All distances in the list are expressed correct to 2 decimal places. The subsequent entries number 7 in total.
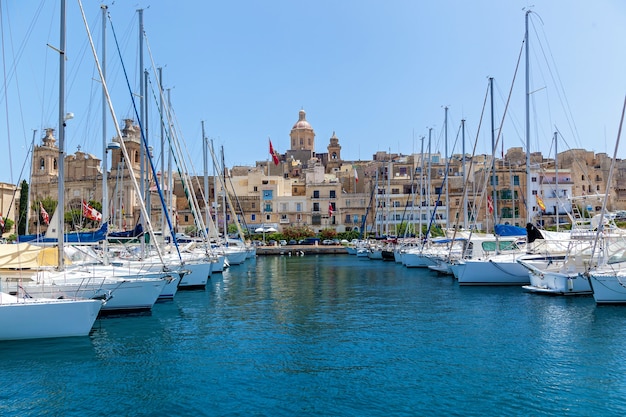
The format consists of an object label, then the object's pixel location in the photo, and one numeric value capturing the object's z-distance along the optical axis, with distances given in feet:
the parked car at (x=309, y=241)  252.42
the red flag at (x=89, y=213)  116.90
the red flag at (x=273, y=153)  277.23
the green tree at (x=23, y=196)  202.05
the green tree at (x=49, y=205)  242.99
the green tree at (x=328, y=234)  258.78
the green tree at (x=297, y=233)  256.32
